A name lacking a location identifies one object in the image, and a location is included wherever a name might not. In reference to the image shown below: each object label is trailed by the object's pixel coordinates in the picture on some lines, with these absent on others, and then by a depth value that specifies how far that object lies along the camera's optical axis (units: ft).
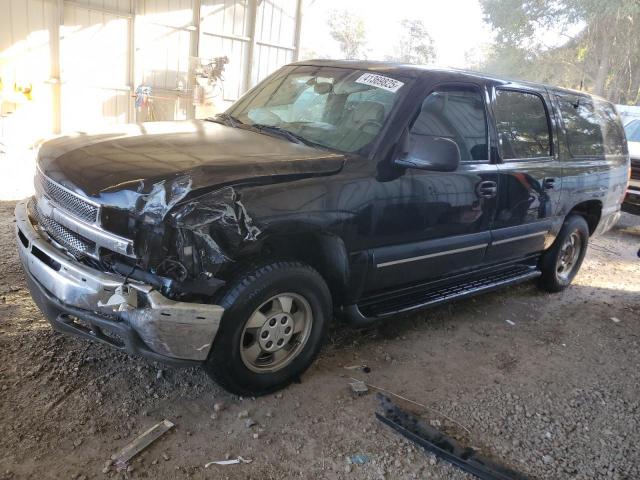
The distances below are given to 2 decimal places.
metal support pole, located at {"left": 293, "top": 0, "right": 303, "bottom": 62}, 45.65
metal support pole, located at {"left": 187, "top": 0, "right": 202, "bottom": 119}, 39.17
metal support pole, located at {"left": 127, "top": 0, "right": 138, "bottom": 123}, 35.70
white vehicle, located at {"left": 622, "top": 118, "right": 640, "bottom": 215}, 27.84
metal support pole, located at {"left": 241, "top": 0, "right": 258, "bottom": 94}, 42.73
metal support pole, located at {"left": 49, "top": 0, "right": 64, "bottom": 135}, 31.83
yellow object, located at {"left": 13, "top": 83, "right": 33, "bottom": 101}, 30.76
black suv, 8.39
